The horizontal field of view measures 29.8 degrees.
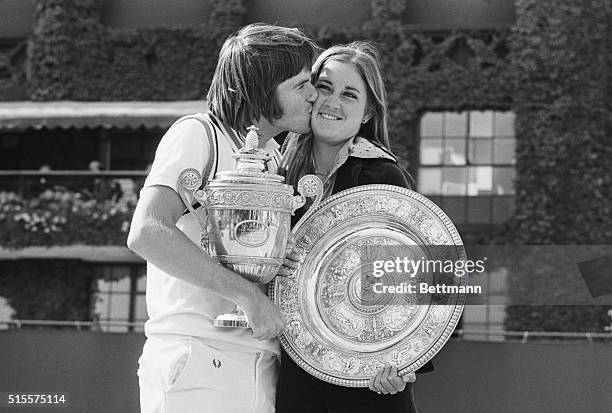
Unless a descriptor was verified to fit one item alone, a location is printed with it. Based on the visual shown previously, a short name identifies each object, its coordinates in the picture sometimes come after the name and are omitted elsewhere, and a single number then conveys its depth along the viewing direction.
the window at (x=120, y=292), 13.86
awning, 14.04
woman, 2.58
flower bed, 13.76
